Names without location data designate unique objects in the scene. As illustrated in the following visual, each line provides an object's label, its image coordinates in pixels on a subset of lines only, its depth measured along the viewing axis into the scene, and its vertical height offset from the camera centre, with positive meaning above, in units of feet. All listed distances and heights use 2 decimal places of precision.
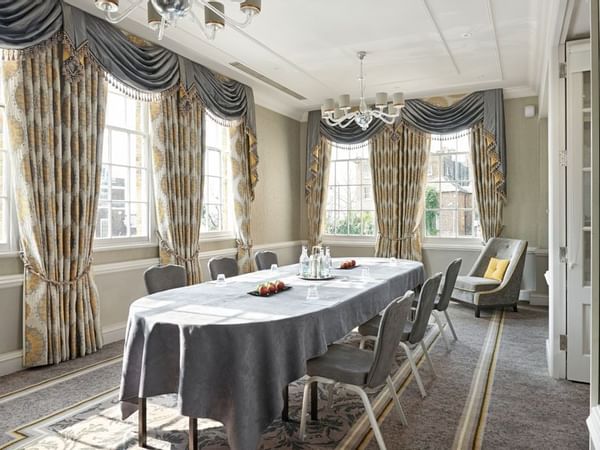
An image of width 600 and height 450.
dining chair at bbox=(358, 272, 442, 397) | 9.63 -2.15
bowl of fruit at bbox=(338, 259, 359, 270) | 13.85 -1.27
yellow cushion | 19.27 -2.02
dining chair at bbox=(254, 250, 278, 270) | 15.40 -1.20
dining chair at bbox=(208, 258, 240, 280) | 13.12 -1.24
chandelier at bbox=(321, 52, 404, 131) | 15.58 +4.02
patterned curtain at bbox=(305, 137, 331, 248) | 25.05 +2.26
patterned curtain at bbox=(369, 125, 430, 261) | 22.53 +1.76
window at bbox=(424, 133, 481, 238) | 22.44 +1.51
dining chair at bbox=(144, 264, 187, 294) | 11.09 -1.31
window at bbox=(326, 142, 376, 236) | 24.85 +1.58
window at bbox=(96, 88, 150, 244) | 15.07 +1.77
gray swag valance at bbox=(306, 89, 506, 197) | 20.97 +4.84
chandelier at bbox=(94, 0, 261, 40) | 7.44 +3.80
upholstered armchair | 18.28 -2.67
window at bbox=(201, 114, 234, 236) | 19.61 +1.82
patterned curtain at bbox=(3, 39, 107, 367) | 11.81 +1.07
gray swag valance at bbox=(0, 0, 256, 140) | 11.30 +5.26
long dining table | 6.81 -2.01
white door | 11.03 +0.29
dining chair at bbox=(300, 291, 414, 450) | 7.31 -2.50
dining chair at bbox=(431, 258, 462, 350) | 12.74 -1.84
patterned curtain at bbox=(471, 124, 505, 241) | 21.02 +1.76
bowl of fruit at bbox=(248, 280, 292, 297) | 9.52 -1.38
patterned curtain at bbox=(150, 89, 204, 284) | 15.92 +1.79
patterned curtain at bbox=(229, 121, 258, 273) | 20.15 +1.93
